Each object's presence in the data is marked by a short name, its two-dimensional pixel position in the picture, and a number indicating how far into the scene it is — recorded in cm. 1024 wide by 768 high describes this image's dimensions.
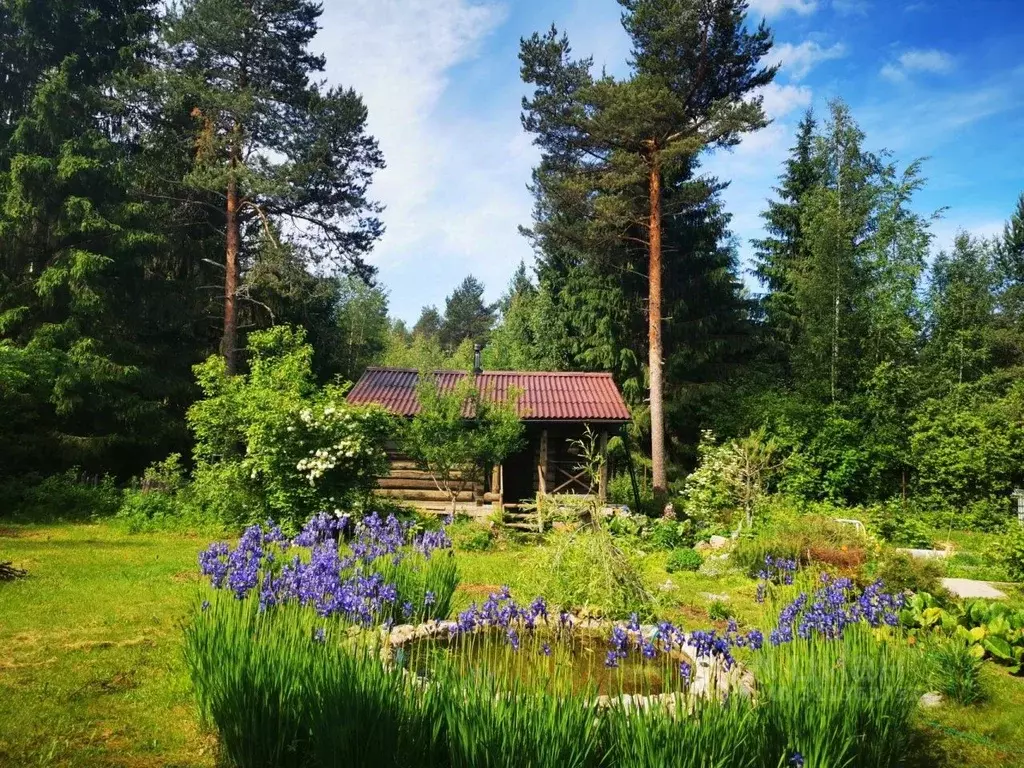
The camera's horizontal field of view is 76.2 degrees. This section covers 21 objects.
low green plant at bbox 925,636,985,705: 533
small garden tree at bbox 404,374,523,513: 1322
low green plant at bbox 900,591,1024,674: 612
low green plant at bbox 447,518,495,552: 1234
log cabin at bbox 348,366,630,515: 1639
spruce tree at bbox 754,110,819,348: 2480
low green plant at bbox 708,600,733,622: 780
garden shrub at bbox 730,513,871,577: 951
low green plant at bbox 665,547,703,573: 1105
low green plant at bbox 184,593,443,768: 313
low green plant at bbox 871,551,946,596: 765
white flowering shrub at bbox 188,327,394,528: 1208
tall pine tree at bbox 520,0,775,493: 1706
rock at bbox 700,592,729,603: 884
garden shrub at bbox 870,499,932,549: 1310
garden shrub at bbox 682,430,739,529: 1469
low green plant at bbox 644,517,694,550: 1300
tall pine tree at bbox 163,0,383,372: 1792
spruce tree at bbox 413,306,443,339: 7773
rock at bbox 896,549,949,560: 1087
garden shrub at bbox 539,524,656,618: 617
